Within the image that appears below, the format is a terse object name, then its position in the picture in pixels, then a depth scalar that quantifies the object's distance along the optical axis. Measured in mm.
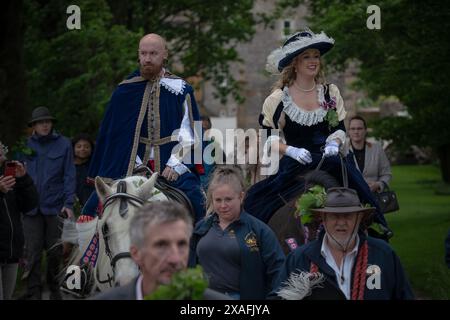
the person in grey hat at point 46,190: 14180
